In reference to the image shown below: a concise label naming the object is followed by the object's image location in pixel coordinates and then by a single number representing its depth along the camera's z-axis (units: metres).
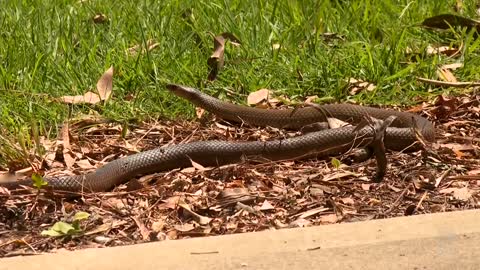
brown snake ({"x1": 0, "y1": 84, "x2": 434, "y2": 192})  6.67
